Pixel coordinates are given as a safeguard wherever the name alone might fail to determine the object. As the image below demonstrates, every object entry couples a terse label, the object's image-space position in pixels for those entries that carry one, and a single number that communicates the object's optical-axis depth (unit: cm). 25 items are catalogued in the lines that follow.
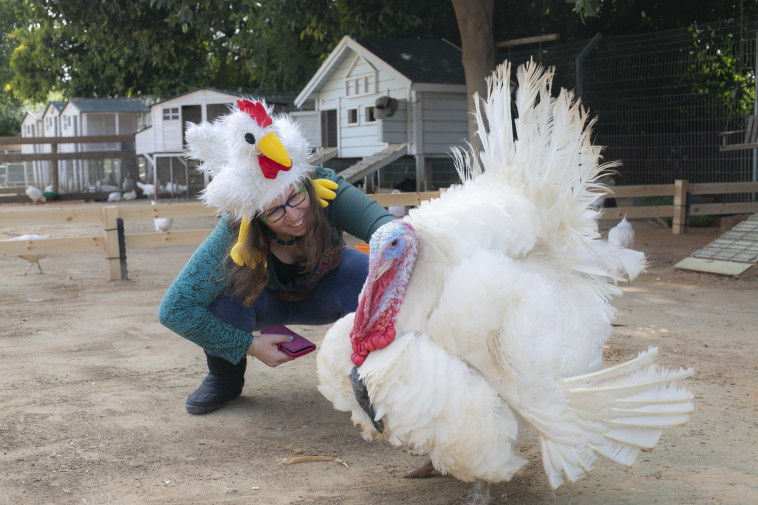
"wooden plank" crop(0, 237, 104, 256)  719
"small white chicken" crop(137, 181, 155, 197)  1995
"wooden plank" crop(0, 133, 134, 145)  1973
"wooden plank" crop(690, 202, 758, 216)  1005
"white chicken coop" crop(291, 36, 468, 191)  1180
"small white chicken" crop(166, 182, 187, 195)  2020
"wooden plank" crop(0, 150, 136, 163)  1862
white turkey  223
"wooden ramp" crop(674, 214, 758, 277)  695
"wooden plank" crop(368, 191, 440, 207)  820
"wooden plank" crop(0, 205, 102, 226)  718
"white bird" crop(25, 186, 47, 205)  1875
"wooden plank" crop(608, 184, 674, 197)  922
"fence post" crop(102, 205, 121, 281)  729
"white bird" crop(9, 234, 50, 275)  732
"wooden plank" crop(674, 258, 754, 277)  686
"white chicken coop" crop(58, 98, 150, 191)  2133
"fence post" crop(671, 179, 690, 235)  970
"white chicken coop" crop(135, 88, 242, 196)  1834
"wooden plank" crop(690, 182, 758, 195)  970
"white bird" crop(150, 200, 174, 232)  990
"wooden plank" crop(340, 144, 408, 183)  1077
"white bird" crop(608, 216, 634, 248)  760
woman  277
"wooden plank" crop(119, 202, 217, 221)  750
